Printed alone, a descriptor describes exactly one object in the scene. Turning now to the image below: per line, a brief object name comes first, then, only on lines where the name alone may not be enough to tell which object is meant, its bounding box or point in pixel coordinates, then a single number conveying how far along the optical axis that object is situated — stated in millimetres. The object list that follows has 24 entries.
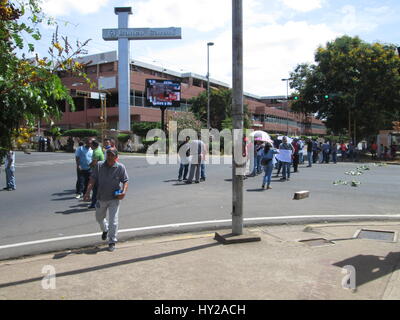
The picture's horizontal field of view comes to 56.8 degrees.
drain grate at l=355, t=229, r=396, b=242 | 6477
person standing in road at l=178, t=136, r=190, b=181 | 13672
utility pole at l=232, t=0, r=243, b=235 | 6152
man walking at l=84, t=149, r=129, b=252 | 5879
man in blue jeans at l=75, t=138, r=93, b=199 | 9972
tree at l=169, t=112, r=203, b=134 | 41247
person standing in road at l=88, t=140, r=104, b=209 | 9523
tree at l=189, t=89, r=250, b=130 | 50906
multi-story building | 46312
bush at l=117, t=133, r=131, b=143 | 39938
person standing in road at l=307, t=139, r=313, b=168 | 20547
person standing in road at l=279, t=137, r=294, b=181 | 14359
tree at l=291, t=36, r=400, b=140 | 29734
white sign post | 44250
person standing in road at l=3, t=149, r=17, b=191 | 12414
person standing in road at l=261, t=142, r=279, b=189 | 12259
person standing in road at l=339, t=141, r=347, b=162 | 28625
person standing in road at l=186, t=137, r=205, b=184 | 13414
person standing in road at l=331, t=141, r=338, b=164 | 24594
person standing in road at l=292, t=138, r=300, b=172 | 17262
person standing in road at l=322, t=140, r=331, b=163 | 23938
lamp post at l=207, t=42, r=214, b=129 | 44000
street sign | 44844
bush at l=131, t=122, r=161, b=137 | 40500
